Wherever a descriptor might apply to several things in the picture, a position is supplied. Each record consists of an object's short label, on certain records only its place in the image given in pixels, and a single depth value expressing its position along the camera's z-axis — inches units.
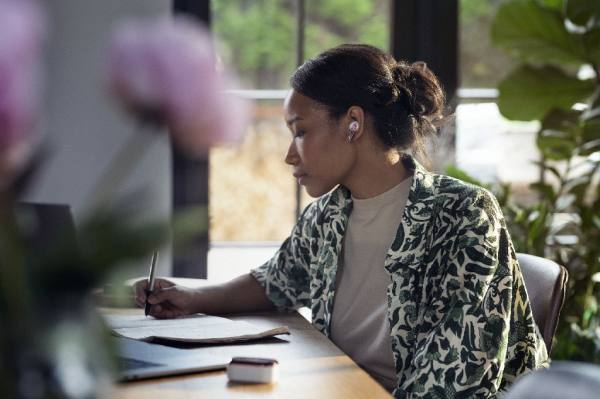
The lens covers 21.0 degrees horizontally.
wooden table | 75.3
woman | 84.0
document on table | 84.1
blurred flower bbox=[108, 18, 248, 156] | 32.4
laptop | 77.5
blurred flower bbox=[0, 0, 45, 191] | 29.7
